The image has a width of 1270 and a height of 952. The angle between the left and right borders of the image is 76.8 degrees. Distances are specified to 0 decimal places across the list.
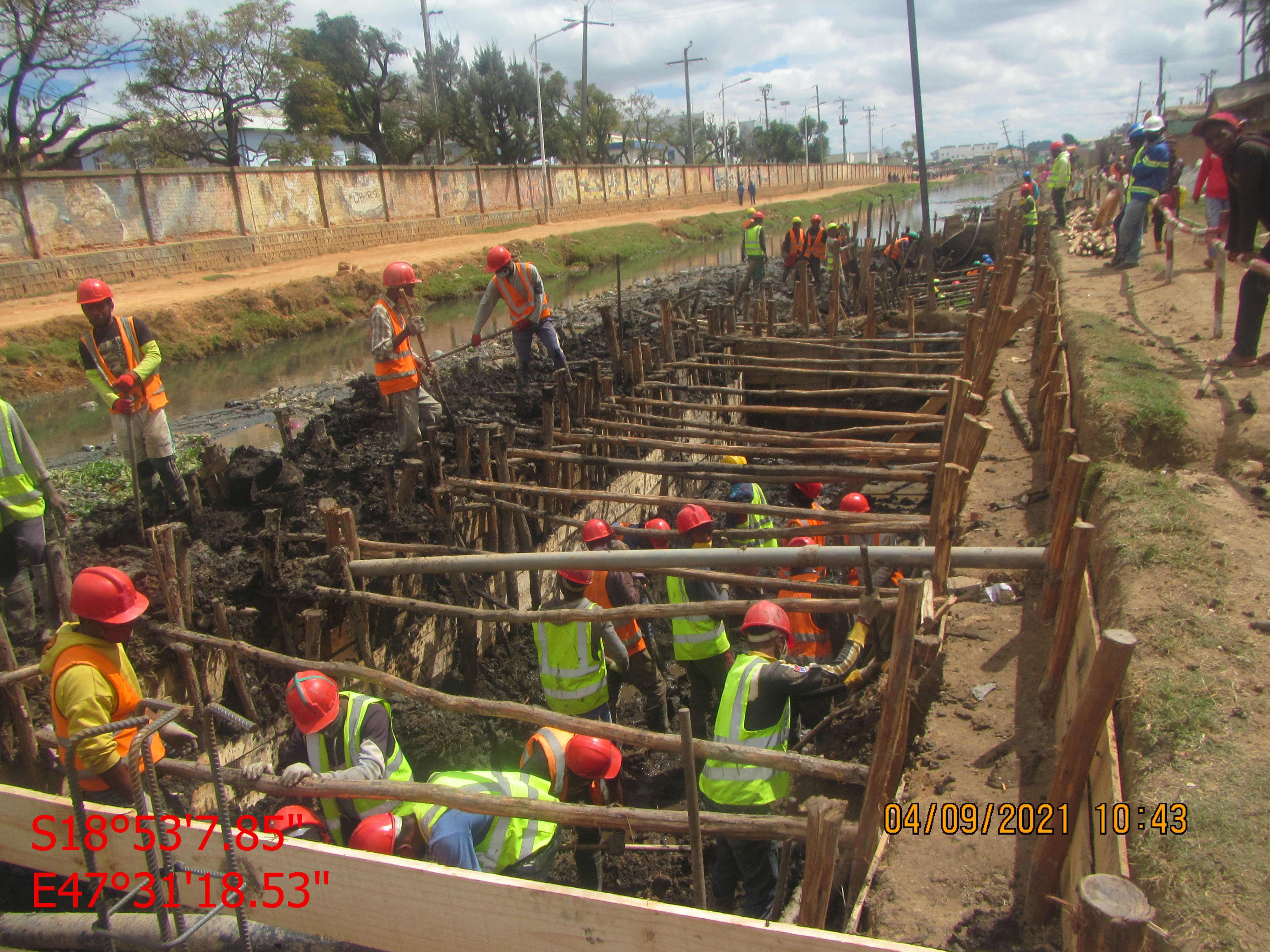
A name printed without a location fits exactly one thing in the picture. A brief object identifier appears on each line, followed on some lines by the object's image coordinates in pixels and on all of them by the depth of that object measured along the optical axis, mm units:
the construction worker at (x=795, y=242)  16438
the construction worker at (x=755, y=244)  16953
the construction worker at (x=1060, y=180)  18625
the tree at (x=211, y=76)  33062
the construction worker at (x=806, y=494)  7238
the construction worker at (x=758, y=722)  3592
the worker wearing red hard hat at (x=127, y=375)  5348
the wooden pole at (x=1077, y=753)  2395
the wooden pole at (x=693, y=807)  2314
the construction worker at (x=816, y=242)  16609
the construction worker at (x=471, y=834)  3188
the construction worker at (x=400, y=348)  6566
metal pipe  3875
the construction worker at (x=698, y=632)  4941
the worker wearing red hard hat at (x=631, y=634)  5121
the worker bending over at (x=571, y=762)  3705
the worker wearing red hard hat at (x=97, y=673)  3076
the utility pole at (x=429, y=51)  34125
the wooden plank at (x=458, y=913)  2162
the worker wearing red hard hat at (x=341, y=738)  3492
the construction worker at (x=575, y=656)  4680
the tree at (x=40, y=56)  23969
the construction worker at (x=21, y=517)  4441
